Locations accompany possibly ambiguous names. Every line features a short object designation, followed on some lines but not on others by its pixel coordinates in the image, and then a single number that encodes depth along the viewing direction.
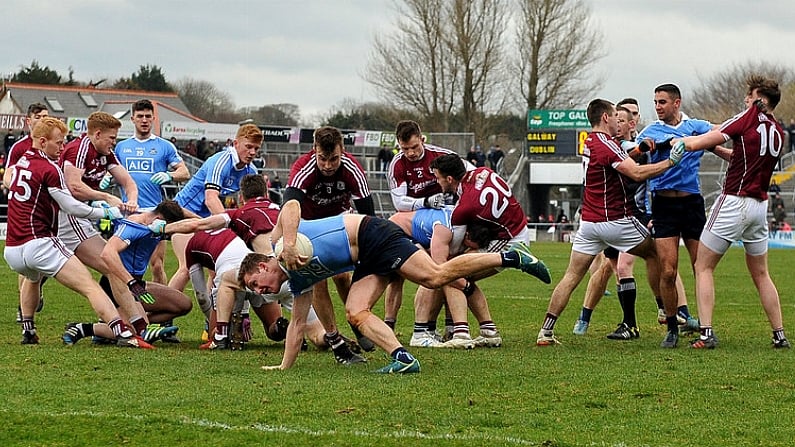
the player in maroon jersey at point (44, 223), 10.26
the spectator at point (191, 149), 47.09
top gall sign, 57.47
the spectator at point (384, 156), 50.16
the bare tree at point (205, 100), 96.81
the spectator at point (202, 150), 47.44
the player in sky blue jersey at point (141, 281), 10.86
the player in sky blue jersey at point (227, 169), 12.52
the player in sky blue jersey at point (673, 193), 10.77
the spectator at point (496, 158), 50.88
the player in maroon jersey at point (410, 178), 11.65
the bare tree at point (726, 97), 79.06
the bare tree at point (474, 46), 66.62
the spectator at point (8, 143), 40.59
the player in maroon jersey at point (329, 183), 9.77
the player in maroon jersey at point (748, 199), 9.90
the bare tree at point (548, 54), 67.50
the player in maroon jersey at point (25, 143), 11.91
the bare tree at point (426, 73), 66.75
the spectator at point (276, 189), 40.72
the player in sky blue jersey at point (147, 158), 13.68
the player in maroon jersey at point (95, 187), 10.91
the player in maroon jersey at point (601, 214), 10.56
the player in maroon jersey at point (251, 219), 10.55
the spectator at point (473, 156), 47.06
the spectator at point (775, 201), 42.88
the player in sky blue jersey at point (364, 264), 8.39
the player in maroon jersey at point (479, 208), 10.38
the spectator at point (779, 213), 42.61
